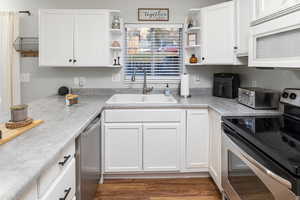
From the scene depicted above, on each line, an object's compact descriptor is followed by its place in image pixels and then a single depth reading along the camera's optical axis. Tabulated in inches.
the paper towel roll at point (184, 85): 121.6
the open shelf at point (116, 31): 120.4
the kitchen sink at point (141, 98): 122.6
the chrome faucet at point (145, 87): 129.9
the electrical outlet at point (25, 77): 131.4
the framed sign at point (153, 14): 129.6
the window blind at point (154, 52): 133.0
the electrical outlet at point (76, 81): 132.0
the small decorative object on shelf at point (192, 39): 123.2
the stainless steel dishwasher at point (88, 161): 66.4
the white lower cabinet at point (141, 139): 103.7
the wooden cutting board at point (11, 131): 50.7
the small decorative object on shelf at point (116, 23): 122.4
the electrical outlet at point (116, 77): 132.9
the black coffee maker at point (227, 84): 116.5
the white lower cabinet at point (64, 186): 46.7
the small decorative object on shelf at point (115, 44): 126.9
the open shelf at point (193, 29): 118.5
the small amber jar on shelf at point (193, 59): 124.6
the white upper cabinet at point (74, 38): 116.0
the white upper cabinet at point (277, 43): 60.8
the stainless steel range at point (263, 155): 45.2
